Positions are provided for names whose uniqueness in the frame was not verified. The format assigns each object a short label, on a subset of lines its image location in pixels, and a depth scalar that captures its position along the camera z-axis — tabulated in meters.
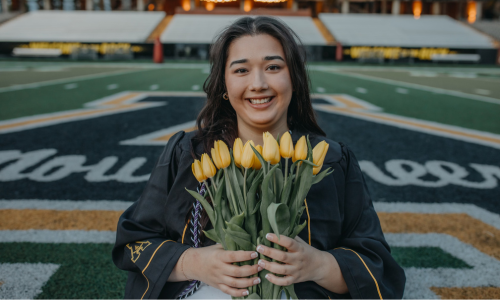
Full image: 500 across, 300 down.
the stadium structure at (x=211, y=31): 26.20
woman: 1.25
